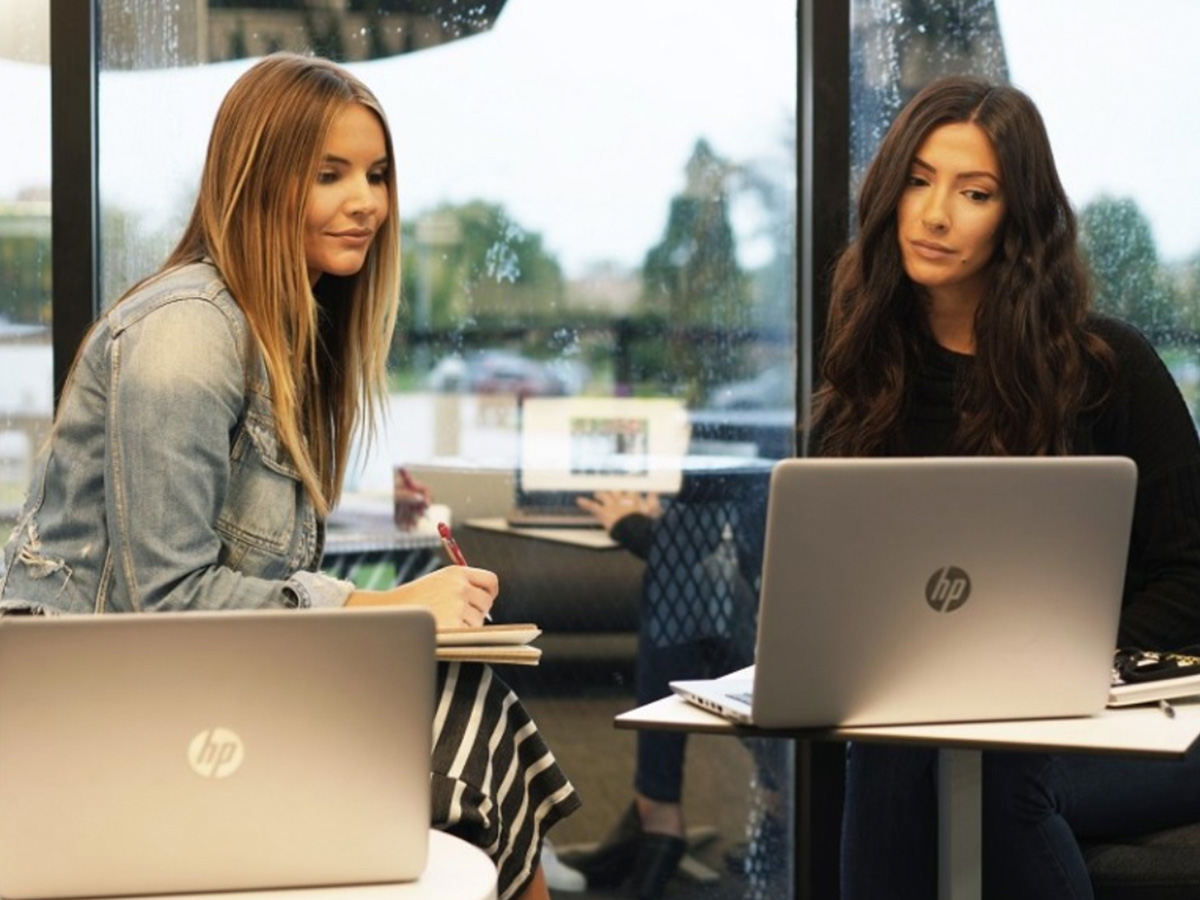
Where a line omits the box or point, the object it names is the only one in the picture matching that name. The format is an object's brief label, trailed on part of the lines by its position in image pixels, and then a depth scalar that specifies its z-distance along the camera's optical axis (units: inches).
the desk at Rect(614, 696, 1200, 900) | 65.4
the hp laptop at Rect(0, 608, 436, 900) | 50.3
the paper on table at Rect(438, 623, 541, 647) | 65.7
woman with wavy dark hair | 86.0
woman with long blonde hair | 69.2
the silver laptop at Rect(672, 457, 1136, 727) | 65.4
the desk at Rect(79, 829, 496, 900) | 52.1
